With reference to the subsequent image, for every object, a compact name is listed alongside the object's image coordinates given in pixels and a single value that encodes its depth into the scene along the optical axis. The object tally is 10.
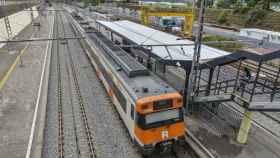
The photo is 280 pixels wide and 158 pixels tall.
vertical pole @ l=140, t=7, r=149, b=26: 35.03
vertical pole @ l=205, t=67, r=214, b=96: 14.54
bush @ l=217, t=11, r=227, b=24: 63.01
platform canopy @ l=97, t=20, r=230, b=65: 15.52
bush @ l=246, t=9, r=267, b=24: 52.97
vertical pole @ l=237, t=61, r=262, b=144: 11.75
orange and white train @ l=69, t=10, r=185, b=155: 10.06
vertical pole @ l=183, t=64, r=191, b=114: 14.70
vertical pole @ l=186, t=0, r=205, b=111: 11.95
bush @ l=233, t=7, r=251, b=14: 57.47
